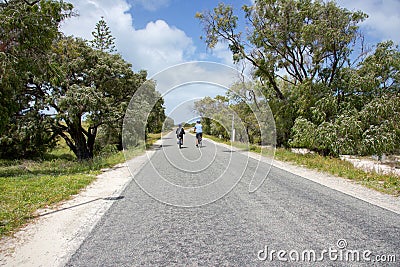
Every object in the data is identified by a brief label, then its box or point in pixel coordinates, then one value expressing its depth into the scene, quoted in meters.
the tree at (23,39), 7.54
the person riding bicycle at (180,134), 16.01
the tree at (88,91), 14.12
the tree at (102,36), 27.00
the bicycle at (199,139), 17.81
